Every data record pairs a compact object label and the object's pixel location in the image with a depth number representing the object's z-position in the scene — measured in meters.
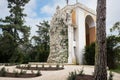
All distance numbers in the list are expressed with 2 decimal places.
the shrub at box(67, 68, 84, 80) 4.58
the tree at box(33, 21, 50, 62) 19.24
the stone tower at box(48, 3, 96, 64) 12.39
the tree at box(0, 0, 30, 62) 14.01
